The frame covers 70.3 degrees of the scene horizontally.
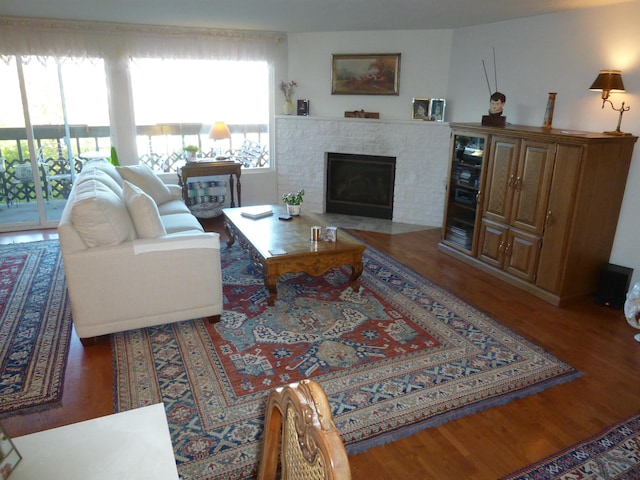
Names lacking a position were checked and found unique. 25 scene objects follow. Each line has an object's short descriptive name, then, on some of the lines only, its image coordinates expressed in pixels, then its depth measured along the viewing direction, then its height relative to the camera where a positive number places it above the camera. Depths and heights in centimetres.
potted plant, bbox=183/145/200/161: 587 -42
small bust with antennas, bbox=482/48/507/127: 444 +11
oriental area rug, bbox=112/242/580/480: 233 -149
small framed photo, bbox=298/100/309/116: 631 +17
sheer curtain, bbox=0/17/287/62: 497 +88
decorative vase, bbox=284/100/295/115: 630 +16
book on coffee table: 449 -91
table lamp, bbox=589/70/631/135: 356 +33
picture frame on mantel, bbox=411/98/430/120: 582 +17
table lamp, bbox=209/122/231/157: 588 -17
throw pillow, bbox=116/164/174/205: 470 -66
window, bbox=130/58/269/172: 581 +17
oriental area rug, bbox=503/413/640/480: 208 -154
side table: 568 -64
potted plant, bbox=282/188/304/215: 455 -82
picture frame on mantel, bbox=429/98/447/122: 573 +17
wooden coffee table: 354 -101
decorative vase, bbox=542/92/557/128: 417 +13
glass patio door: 523 -17
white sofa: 284 -94
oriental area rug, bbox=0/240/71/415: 257 -148
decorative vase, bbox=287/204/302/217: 455 -88
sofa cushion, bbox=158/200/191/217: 455 -90
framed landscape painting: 589 +60
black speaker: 369 -126
